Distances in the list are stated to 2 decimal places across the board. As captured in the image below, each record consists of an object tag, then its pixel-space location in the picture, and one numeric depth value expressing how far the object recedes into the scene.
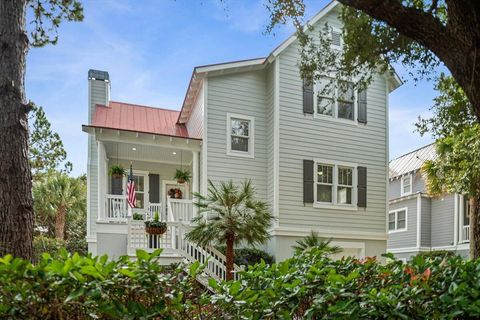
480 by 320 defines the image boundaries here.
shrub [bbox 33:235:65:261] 16.30
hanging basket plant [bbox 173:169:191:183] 12.16
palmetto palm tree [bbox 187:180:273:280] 8.56
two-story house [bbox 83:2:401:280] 11.61
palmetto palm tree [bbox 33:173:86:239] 19.69
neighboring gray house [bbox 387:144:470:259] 17.16
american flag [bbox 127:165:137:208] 10.84
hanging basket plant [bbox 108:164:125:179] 11.70
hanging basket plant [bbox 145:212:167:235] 9.73
